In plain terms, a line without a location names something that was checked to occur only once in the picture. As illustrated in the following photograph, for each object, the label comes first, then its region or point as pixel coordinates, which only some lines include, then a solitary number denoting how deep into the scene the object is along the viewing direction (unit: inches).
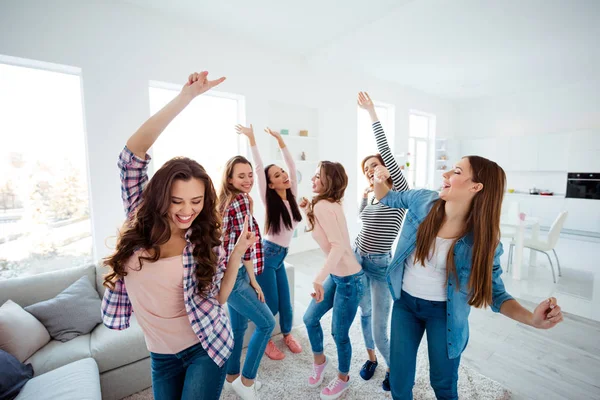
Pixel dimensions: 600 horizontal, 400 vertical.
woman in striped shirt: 71.6
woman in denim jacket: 49.8
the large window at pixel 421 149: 294.2
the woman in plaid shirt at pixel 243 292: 65.4
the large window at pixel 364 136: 236.2
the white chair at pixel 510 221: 157.2
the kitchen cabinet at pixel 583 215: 237.8
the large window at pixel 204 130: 147.3
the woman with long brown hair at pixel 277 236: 85.4
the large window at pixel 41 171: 112.6
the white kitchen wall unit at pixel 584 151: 238.4
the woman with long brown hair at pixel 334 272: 65.0
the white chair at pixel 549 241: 149.0
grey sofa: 67.2
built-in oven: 239.1
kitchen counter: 260.1
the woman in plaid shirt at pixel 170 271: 42.0
